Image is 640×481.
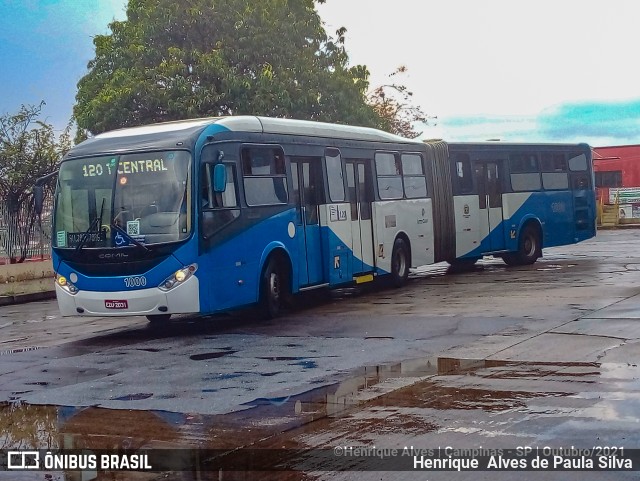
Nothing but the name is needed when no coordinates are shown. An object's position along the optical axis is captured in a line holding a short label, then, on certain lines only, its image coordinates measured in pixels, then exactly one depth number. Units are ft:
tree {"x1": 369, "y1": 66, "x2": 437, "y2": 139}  170.09
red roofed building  188.75
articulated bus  45.11
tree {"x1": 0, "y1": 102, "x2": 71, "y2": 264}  89.76
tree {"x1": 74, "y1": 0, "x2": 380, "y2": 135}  109.09
